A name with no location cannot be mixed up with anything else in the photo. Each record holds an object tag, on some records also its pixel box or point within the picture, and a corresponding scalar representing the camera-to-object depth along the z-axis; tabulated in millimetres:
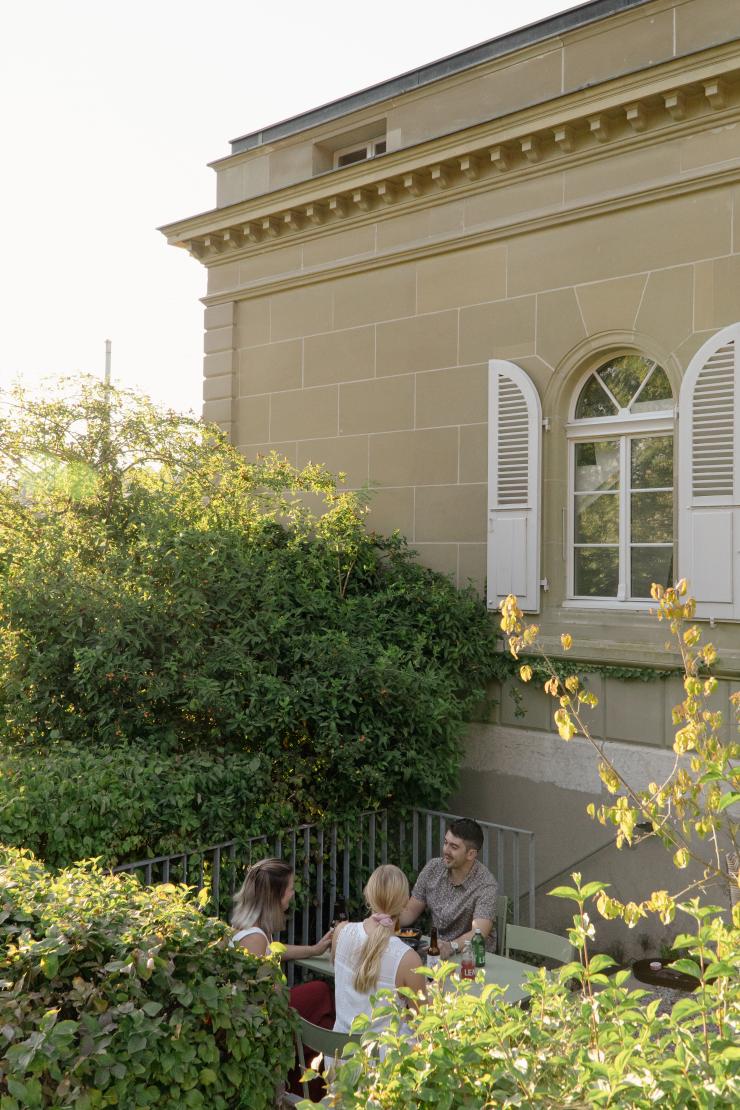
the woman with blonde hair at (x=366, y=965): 5320
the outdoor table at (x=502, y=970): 5891
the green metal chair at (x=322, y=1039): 4969
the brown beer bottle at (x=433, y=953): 6315
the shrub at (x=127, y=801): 6312
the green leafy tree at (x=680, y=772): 3797
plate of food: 6379
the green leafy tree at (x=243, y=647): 7848
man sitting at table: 7043
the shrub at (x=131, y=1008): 3383
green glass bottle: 6305
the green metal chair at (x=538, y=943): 6279
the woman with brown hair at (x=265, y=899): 5707
